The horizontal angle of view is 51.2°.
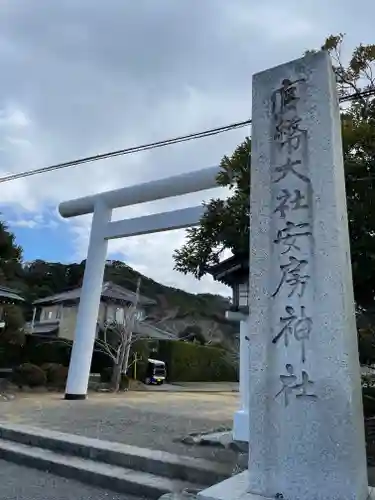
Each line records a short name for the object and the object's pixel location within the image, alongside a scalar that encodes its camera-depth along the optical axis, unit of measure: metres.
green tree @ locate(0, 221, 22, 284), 12.70
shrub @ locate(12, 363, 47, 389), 12.34
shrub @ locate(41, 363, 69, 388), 12.91
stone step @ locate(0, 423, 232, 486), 3.74
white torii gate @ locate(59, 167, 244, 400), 8.83
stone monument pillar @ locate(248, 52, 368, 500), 2.24
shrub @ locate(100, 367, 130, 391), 14.17
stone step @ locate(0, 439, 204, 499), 3.58
